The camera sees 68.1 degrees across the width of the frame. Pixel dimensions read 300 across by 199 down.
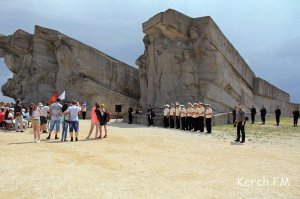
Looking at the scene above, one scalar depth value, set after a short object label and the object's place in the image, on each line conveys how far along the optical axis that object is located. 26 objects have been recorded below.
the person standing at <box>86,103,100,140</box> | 8.45
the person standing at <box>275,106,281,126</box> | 13.98
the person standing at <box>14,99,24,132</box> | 9.69
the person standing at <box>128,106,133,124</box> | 14.84
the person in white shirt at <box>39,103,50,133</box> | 8.97
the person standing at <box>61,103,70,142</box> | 7.83
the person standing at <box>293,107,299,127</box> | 13.68
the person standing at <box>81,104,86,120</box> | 16.97
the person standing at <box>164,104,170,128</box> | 12.88
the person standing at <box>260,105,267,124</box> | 14.86
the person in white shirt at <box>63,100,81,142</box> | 7.81
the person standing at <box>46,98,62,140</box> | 8.01
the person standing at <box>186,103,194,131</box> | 11.46
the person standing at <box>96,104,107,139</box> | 8.47
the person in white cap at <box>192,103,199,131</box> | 11.16
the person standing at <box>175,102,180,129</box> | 12.34
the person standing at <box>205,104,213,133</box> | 10.42
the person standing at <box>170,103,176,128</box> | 12.59
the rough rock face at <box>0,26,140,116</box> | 20.26
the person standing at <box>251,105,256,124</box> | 14.93
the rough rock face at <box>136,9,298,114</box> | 15.54
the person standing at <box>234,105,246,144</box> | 8.01
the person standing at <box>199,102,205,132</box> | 10.96
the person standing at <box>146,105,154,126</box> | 13.64
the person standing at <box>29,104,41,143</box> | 7.46
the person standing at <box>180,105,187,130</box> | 11.98
